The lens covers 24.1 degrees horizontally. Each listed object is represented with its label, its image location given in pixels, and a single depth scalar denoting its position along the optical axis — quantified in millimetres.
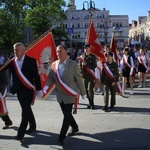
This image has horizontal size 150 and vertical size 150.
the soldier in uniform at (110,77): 9977
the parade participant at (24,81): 6797
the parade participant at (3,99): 7867
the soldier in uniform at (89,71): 10258
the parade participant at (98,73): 12623
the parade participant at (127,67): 13219
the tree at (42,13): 53166
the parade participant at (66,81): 6668
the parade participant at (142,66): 15852
